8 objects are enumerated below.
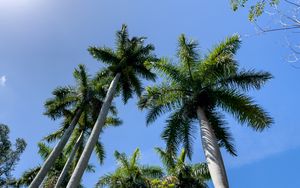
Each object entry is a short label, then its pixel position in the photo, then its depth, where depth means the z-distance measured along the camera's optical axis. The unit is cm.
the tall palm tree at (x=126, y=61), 1326
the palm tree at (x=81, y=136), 1337
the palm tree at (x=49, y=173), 1508
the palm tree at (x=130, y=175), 1136
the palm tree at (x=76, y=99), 1292
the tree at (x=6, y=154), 1813
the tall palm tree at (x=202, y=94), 939
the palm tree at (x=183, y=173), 1105
